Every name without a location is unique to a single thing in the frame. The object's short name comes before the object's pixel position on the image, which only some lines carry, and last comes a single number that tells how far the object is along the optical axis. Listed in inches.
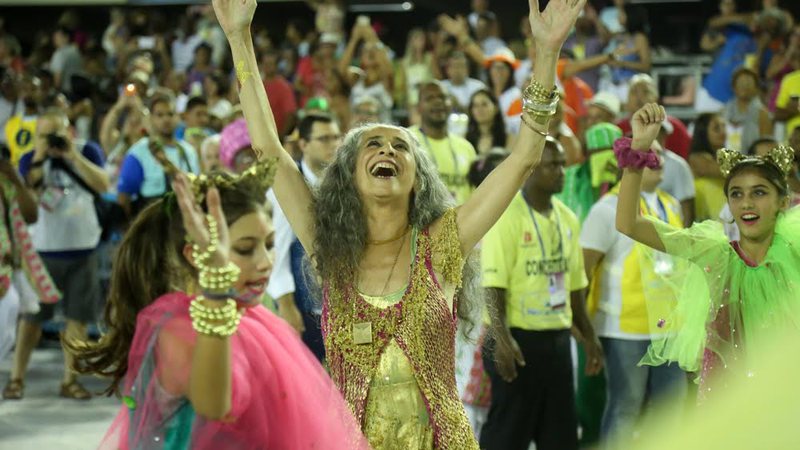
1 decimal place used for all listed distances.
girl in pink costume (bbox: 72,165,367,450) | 221.8
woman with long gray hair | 310.6
